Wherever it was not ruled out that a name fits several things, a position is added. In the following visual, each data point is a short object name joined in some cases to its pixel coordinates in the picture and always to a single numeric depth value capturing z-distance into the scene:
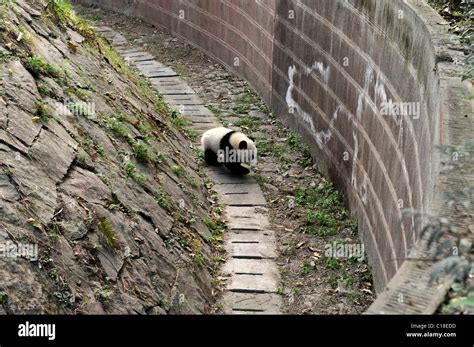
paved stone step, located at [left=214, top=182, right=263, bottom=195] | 10.86
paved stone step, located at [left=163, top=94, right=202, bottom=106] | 13.82
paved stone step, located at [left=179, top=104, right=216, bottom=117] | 13.41
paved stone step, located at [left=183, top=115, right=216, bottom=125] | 13.09
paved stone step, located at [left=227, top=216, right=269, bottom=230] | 9.91
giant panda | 11.06
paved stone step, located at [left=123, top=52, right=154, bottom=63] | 16.06
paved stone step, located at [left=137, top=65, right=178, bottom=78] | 15.24
